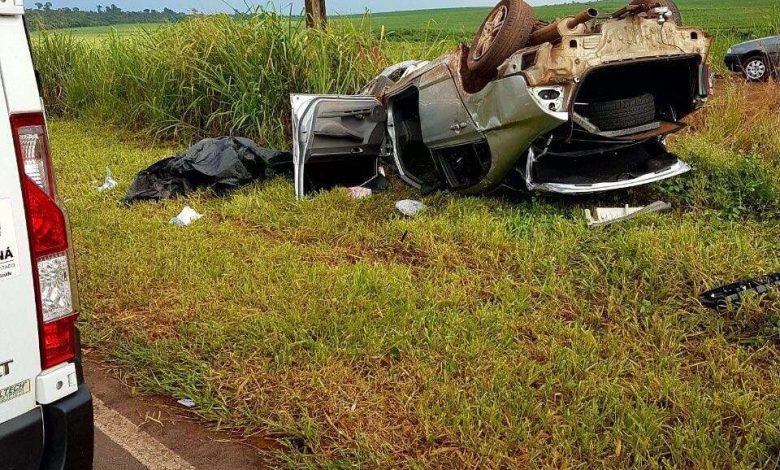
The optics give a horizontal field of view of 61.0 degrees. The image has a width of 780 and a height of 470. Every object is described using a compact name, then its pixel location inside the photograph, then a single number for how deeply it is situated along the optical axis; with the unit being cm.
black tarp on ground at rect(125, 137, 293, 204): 541
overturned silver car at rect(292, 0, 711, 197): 389
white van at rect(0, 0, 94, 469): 149
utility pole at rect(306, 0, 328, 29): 752
